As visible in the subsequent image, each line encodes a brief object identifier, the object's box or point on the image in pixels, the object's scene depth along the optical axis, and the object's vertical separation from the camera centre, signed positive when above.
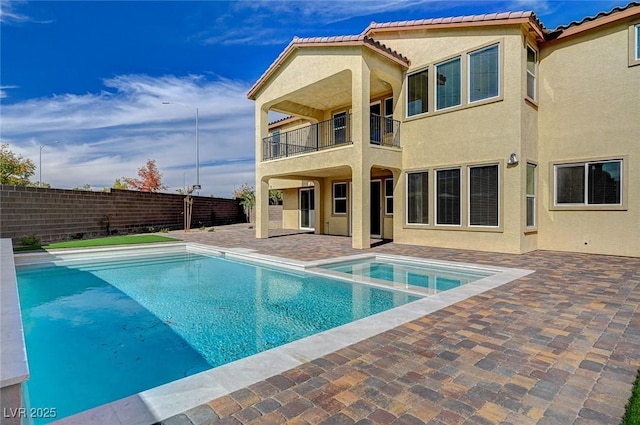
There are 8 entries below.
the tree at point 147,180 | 52.66 +4.71
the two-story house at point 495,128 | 11.05 +2.91
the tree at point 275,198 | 38.91 +1.32
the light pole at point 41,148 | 32.31 +6.36
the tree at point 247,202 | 33.19 +0.73
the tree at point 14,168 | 34.84 +4.56
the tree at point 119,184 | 53.00 +4.11
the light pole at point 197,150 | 28.95 +5.35
